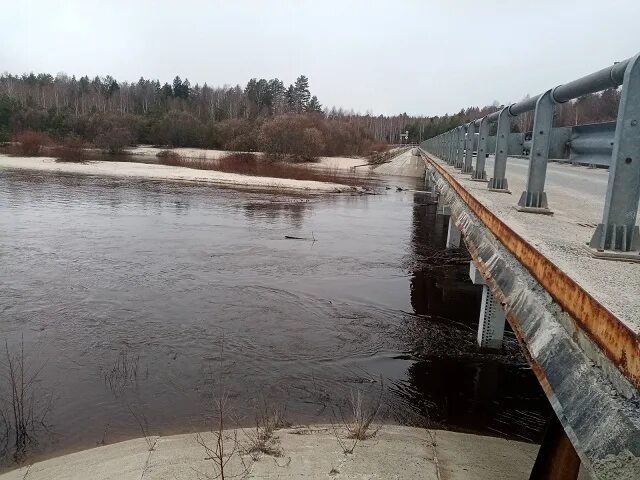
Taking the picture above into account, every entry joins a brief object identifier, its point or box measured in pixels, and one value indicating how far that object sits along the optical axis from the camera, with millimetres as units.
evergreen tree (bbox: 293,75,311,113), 133125
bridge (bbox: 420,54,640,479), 2080
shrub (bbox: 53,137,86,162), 51500
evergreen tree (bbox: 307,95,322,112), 133450
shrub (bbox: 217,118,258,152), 75375
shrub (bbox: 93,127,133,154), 70688
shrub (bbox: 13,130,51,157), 55312
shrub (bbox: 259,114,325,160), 67938
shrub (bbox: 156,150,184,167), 55531
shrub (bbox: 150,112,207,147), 82312
